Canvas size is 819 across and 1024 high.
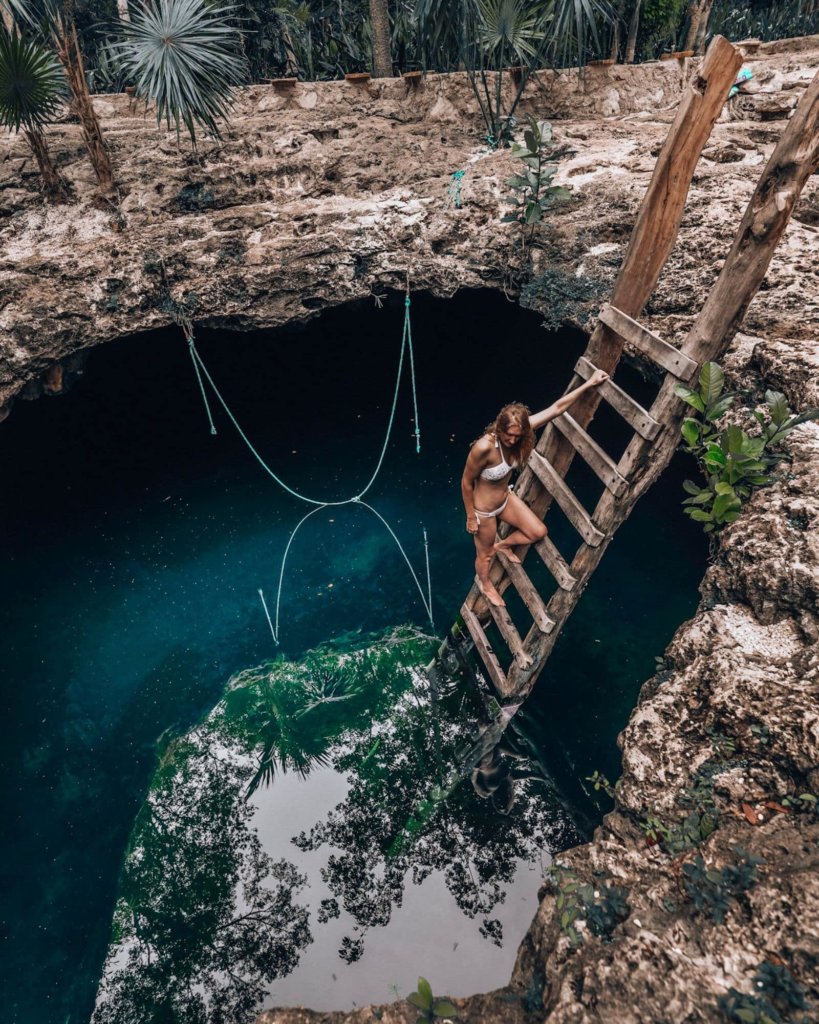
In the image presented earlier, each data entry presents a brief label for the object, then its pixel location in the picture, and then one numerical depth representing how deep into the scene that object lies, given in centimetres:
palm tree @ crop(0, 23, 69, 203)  470
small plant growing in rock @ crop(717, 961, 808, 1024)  199
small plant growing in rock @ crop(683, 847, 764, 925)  234
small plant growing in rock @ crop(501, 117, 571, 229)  502
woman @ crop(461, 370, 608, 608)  405
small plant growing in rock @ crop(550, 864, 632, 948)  251
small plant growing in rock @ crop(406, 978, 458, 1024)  253
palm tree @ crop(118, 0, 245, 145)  498
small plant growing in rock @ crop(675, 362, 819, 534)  351
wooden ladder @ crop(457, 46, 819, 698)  335
